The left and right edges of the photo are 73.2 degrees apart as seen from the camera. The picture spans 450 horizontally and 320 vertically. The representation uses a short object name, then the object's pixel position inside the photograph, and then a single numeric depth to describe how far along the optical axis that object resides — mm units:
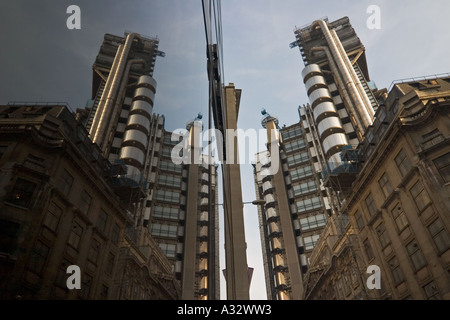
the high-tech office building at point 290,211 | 64000
